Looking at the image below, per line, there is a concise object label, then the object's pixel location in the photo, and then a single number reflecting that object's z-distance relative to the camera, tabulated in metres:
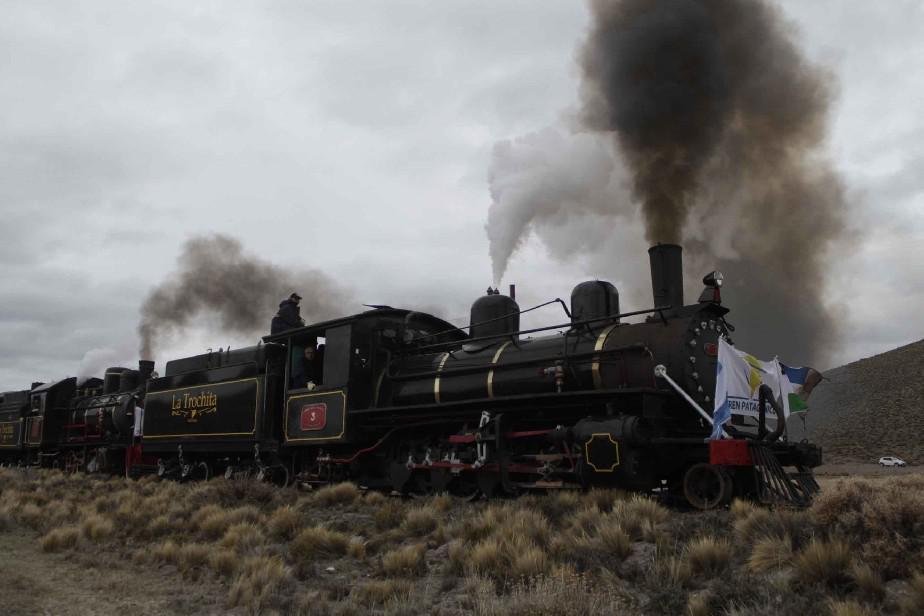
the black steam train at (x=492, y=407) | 9.17
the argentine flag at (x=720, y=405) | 8.61
